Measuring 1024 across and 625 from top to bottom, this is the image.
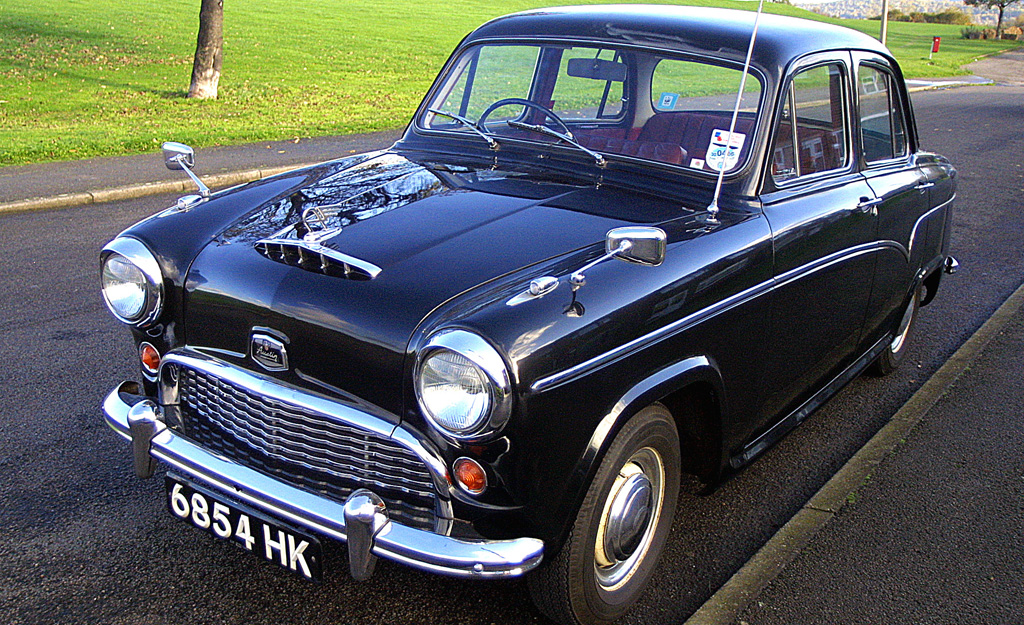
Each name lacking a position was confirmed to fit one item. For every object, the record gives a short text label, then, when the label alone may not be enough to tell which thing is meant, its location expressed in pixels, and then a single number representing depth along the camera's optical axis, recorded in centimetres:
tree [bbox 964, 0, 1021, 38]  6039
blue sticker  378
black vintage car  231
